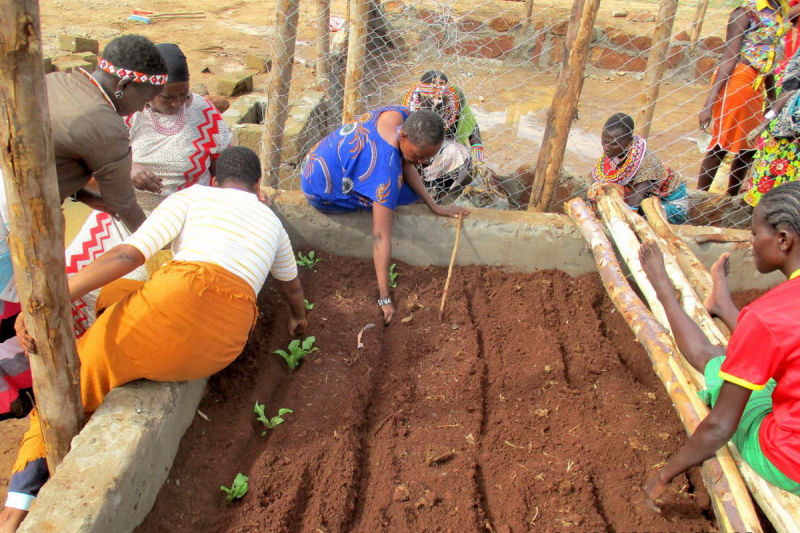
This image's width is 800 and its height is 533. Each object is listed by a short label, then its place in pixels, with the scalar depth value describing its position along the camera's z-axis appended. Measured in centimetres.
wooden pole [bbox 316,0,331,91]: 623
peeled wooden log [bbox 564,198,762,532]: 236
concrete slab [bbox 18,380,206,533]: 213
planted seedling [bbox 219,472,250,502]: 265
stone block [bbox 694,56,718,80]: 954
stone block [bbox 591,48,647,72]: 1008
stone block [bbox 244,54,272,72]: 927
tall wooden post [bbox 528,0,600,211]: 390
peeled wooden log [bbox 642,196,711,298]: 355
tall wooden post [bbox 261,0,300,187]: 455
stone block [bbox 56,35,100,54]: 926
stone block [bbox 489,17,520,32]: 1061
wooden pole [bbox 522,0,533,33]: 970
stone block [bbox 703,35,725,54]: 962
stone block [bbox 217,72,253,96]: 816
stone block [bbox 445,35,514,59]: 1044
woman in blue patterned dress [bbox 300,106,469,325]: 362
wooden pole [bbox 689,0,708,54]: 804
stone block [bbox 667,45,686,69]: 958
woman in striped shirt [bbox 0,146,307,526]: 249
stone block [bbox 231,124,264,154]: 568
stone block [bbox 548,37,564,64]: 1023
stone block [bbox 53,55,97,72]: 815
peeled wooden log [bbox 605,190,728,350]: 309
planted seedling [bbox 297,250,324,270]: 426
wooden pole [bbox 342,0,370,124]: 498
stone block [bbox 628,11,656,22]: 1081
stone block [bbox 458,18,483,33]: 1044
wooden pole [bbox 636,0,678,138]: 524
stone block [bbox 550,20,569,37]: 1016
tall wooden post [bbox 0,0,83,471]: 172
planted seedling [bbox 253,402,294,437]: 298
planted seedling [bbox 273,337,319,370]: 338
